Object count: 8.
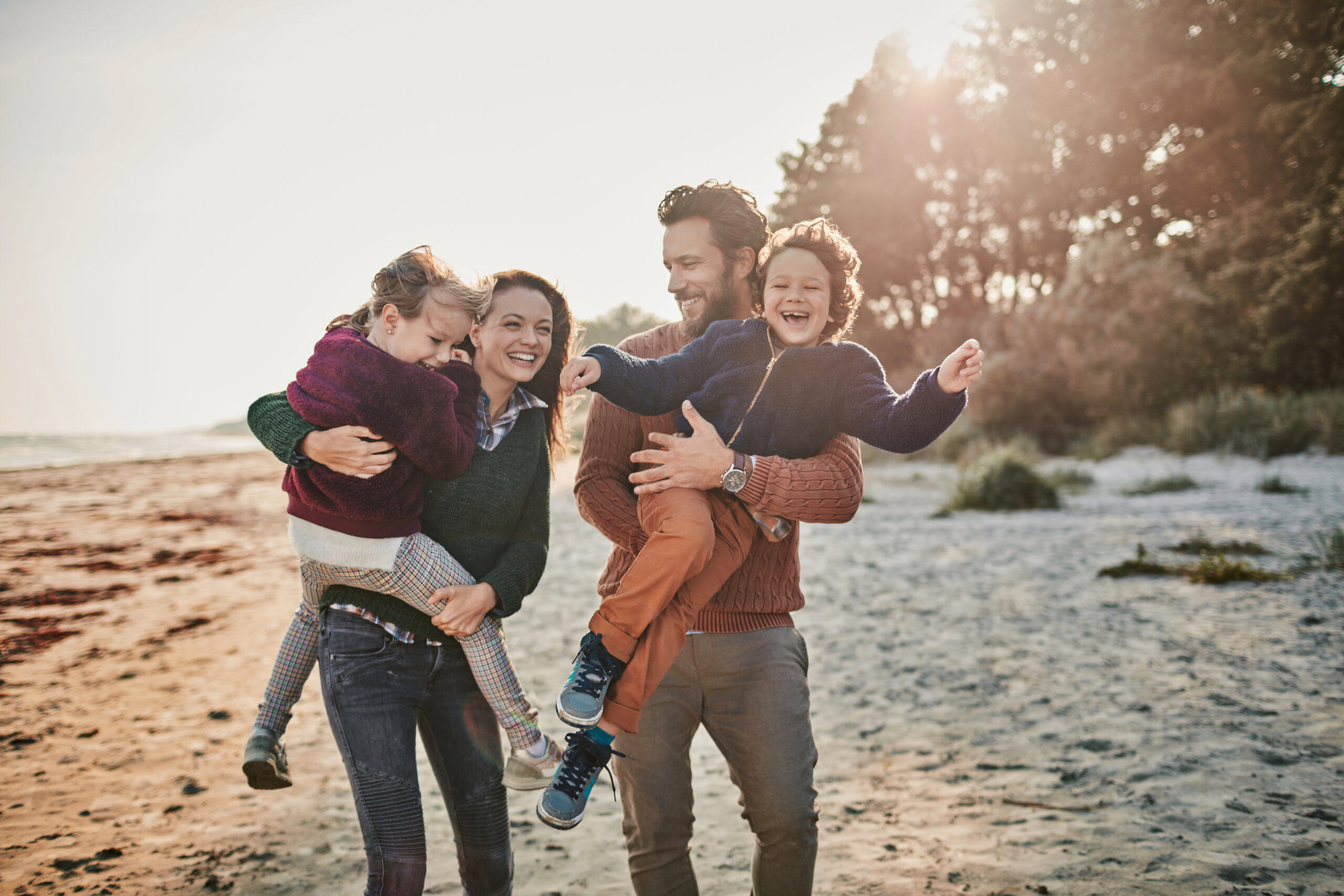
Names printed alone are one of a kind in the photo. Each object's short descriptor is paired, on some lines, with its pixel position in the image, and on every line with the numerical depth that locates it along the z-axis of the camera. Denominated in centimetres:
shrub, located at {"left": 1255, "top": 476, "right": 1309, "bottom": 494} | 1082
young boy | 234
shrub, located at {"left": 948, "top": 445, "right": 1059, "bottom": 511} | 1255
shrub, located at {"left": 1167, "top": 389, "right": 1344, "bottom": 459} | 1245
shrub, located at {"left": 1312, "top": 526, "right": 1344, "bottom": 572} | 768
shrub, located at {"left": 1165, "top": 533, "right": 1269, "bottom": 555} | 862
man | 243
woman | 229
